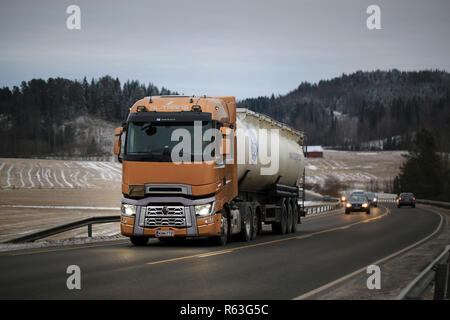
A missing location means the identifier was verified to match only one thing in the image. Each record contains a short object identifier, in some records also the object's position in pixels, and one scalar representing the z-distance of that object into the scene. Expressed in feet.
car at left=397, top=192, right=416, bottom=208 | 236.22
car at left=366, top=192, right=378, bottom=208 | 249.14
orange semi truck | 60.34
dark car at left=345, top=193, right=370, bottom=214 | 180.55
